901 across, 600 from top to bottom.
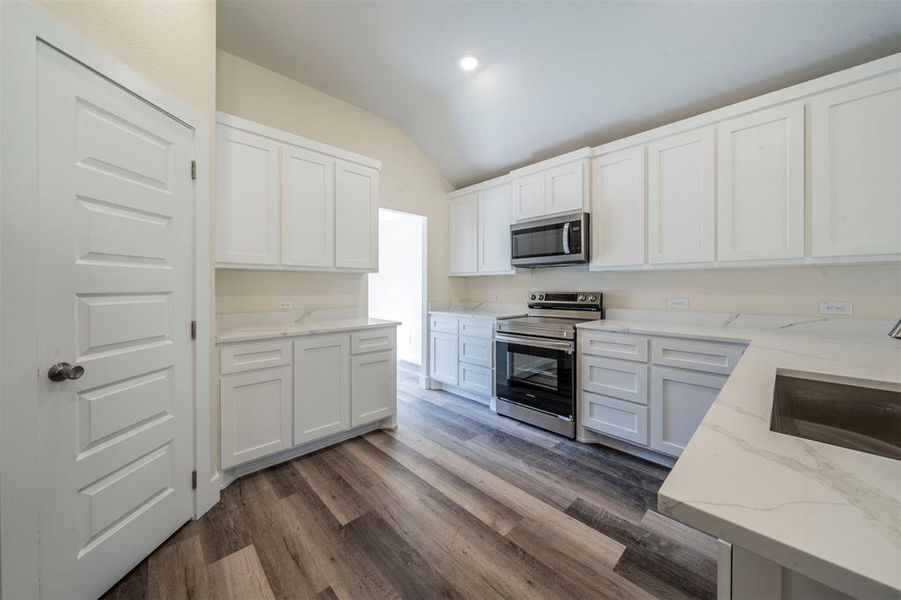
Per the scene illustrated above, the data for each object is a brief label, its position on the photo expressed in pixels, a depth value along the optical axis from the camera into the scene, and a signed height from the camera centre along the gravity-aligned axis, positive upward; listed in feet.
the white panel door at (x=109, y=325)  4.02 -0.36
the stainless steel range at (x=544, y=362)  8.98 -1.79
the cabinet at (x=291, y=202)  7.53 +2.45
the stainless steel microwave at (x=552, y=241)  9.51 +1.74
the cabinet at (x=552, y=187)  9.64 +3.45
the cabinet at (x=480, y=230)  11.98 +2.64
